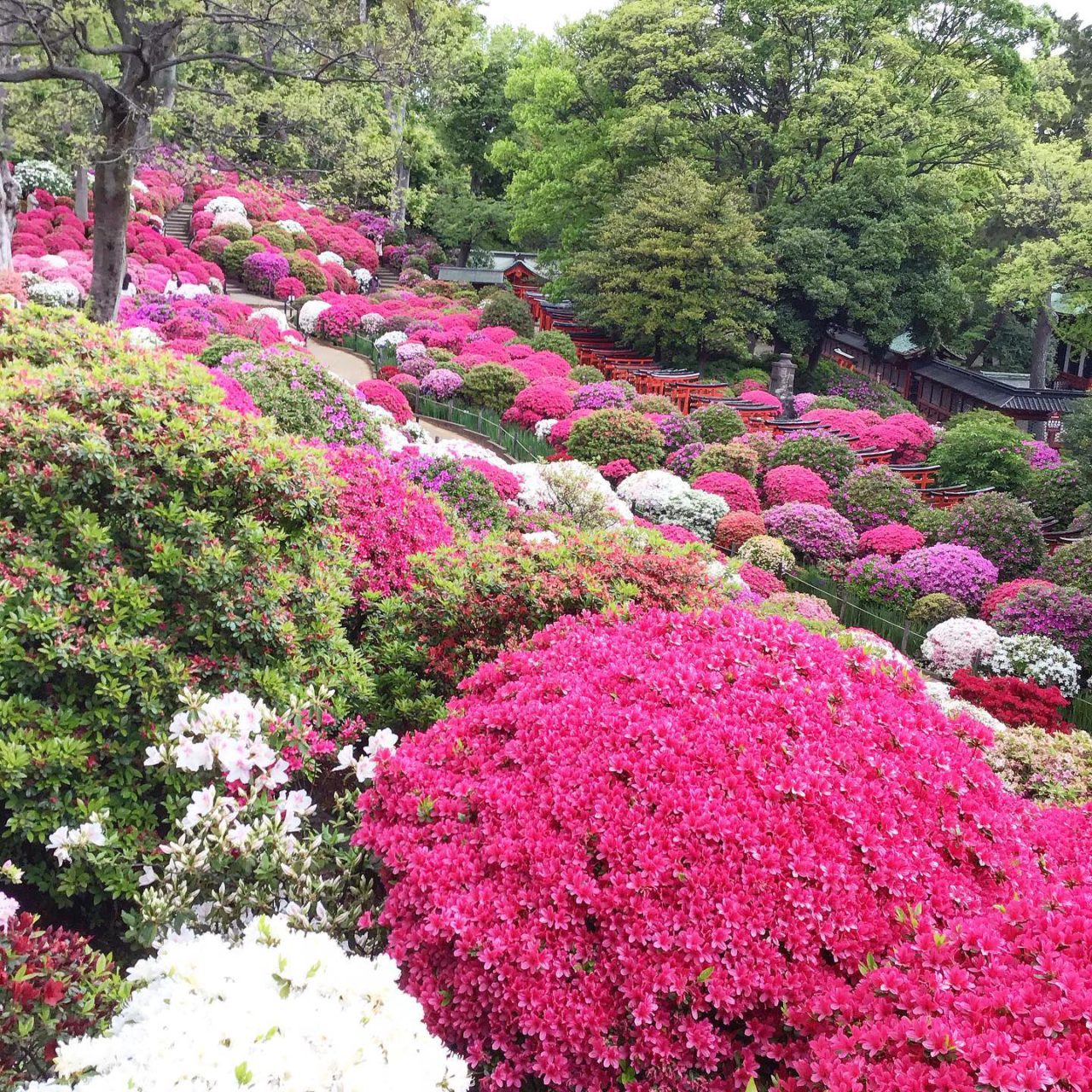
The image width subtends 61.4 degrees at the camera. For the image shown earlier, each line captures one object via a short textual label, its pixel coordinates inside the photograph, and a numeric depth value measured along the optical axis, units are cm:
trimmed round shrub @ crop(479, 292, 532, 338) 3008
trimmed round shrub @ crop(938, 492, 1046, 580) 1455
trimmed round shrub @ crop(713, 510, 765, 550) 1501
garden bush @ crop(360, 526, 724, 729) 494
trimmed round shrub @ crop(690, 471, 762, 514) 1648
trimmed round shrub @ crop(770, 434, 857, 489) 1781
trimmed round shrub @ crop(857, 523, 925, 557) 1508
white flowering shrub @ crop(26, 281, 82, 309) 2036
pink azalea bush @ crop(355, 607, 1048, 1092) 288
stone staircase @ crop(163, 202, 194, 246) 3731
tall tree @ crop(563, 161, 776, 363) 2756
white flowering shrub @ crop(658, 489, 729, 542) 1538
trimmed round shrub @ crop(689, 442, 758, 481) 1745
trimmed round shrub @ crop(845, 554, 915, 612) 1368
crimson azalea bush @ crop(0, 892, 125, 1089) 257
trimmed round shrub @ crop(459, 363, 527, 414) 2106
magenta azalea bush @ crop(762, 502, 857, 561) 1516
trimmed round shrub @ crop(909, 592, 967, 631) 1291
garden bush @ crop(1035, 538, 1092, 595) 1327
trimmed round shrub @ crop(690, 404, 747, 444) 1956
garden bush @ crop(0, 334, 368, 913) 346
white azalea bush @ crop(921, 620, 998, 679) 1195
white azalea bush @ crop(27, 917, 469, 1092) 213
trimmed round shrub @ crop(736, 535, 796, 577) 1404
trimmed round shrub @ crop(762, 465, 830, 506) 1672
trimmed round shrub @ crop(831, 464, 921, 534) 1627
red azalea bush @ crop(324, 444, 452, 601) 588
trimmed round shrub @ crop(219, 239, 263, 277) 3369
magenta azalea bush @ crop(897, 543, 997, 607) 1353
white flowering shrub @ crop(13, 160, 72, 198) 3325
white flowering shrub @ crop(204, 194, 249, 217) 3844
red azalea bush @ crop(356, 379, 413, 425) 1712
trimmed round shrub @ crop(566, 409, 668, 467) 1753
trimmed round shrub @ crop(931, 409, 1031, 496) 1964
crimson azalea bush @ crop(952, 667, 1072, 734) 902
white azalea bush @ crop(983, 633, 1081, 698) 1146
